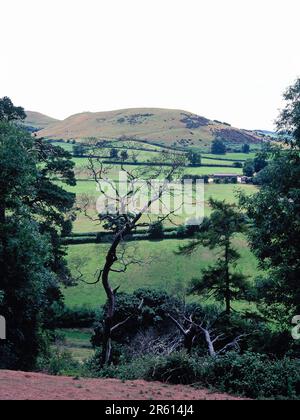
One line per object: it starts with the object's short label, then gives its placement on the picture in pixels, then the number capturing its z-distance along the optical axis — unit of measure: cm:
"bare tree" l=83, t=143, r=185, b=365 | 1844
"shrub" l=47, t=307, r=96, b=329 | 4084
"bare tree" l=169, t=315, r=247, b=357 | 1992
